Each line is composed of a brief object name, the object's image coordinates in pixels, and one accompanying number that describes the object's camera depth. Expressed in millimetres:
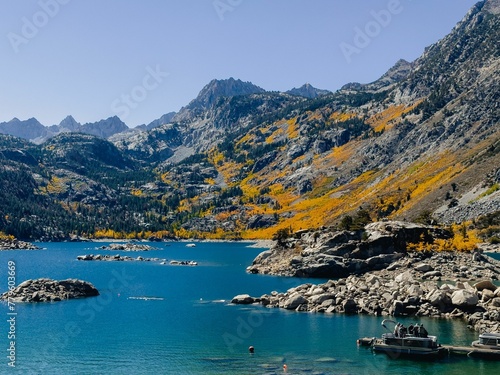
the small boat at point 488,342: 61656
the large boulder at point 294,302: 90938
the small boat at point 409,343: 62438
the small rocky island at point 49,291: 100188
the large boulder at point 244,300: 98062
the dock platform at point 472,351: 60844
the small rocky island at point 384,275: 81750
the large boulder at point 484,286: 85250
